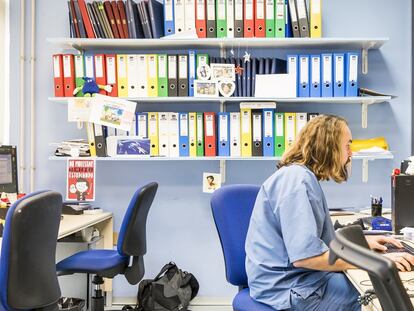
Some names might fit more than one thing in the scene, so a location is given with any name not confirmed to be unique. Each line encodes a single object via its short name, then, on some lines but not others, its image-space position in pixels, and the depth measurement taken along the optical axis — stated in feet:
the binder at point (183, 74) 11.14
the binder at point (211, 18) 11.08
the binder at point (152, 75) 11.16
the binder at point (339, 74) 10.95
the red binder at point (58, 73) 11.33
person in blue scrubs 5.46
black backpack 11.13
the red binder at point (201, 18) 11.06
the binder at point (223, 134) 11.09
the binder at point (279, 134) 11.05
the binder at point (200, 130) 11.16
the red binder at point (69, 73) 11.31
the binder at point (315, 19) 11.05
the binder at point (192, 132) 11.16
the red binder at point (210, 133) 11.12
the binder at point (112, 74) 11.25
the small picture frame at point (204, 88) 11.10
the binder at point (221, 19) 11.08
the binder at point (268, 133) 11.03
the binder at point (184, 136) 11.14
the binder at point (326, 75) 10.96
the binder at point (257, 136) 11.03
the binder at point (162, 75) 11.14
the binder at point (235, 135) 11.08
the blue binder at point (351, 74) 10.91
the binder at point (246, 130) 11.05
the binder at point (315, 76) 11.00
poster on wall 11.65
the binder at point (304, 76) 11.03
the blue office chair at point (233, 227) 7.25
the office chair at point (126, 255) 9.21
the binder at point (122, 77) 11.23
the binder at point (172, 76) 11.15
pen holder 9.36
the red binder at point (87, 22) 11.28
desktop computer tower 7.04
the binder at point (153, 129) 11.18
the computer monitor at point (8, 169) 10.38
